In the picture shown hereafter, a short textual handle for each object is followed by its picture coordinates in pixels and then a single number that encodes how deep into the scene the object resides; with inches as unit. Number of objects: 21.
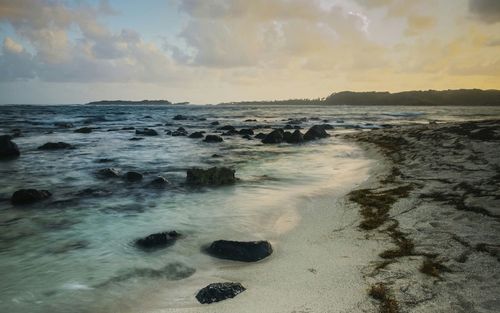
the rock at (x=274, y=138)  838.3
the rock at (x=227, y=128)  1226.4
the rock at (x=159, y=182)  397.2
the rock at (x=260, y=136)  969.6
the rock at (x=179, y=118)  2192.2
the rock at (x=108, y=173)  455.9
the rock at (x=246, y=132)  1092.6
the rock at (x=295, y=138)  837.8
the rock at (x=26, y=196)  329.7
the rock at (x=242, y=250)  195.0
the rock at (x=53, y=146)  739.4
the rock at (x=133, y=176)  435.5
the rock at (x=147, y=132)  1106.5
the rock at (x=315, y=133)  887.7
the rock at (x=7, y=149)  620.7
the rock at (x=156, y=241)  220.2
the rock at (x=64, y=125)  1439.5
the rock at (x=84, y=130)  1179.9
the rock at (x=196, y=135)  1011.8
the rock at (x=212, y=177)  392.5
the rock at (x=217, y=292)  150.8
